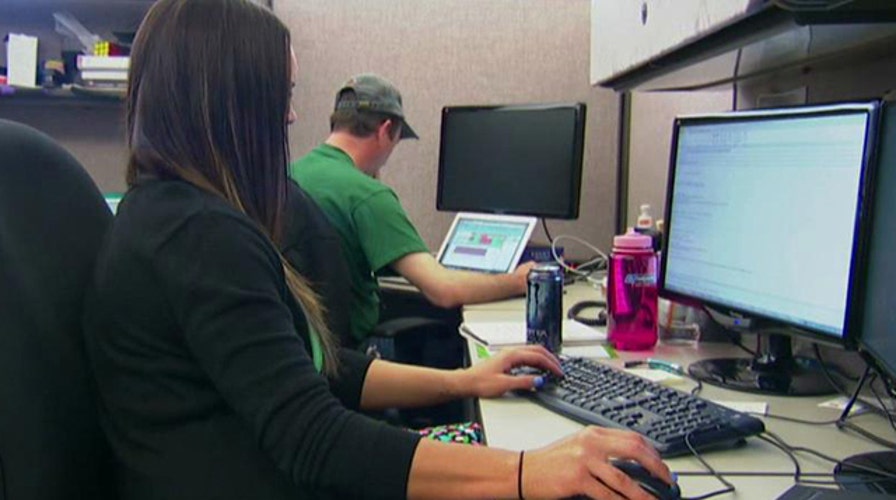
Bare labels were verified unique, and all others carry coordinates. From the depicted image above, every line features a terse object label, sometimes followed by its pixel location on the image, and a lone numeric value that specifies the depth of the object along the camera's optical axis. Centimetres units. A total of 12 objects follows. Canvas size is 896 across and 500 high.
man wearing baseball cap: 188
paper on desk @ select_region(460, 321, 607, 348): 144
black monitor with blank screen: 215
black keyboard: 91
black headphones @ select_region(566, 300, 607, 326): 160
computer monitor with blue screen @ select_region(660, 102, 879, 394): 99
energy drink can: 135
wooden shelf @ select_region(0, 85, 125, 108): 230
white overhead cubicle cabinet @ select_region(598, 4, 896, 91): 95
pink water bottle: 138
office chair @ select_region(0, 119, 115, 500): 79
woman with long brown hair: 80
